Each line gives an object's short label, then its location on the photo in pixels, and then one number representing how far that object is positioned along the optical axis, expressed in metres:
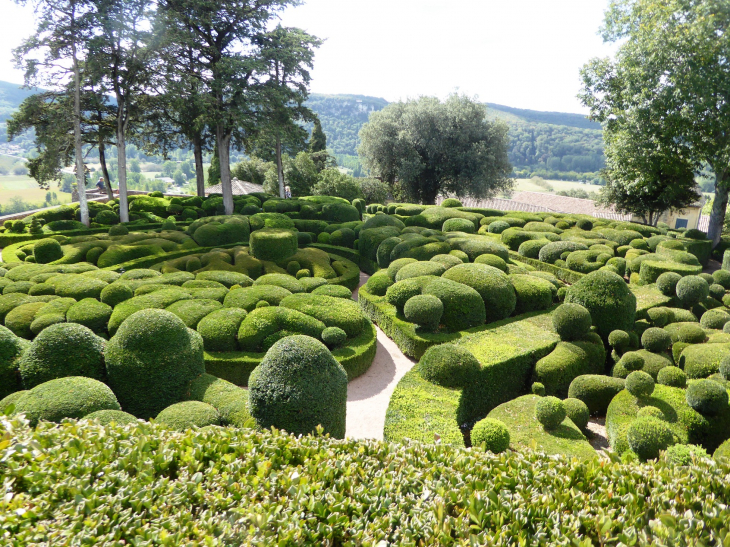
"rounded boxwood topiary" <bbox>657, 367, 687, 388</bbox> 9.20
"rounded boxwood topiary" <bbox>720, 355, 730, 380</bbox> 8.83
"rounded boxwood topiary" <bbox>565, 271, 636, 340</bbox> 11.25
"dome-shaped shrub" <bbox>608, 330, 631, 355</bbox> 10.71
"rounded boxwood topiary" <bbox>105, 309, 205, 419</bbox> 7.85
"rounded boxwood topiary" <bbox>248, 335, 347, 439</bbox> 6.80
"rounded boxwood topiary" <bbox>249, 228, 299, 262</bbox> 16.89
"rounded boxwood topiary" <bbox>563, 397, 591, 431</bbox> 8.69
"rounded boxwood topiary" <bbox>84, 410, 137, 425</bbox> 6.11
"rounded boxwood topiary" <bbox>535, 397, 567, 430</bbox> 8.02
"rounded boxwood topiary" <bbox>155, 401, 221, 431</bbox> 6.69
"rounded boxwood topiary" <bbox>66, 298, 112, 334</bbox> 10.61
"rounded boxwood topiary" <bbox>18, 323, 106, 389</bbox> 7.50
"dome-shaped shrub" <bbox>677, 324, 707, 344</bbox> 10.86
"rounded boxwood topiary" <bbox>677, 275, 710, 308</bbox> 12.82
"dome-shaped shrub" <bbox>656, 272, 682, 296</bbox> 13.77
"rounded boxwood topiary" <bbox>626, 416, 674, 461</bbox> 7.01
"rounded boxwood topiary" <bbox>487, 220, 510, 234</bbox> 22.23
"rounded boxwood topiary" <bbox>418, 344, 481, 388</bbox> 9.15
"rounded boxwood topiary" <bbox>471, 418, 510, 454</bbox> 7.11
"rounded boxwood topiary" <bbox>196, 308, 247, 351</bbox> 10.57
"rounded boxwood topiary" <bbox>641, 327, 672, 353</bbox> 10.53
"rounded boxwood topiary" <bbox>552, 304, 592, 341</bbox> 10.84
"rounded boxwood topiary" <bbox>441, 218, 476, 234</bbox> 21.75
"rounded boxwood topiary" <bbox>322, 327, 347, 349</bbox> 10.92
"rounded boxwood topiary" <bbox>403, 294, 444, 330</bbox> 11.40
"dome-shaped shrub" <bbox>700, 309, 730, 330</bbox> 11.79
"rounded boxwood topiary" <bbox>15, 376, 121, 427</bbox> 6.26
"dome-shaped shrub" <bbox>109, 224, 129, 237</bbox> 20.93
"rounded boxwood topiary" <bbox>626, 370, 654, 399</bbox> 8.50
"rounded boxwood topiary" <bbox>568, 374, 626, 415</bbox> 9.33
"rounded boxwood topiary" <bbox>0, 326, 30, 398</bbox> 7.62
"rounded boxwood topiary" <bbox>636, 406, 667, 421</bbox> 7.92
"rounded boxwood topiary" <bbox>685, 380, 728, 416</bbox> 7.87
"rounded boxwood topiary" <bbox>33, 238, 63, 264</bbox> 17.50
